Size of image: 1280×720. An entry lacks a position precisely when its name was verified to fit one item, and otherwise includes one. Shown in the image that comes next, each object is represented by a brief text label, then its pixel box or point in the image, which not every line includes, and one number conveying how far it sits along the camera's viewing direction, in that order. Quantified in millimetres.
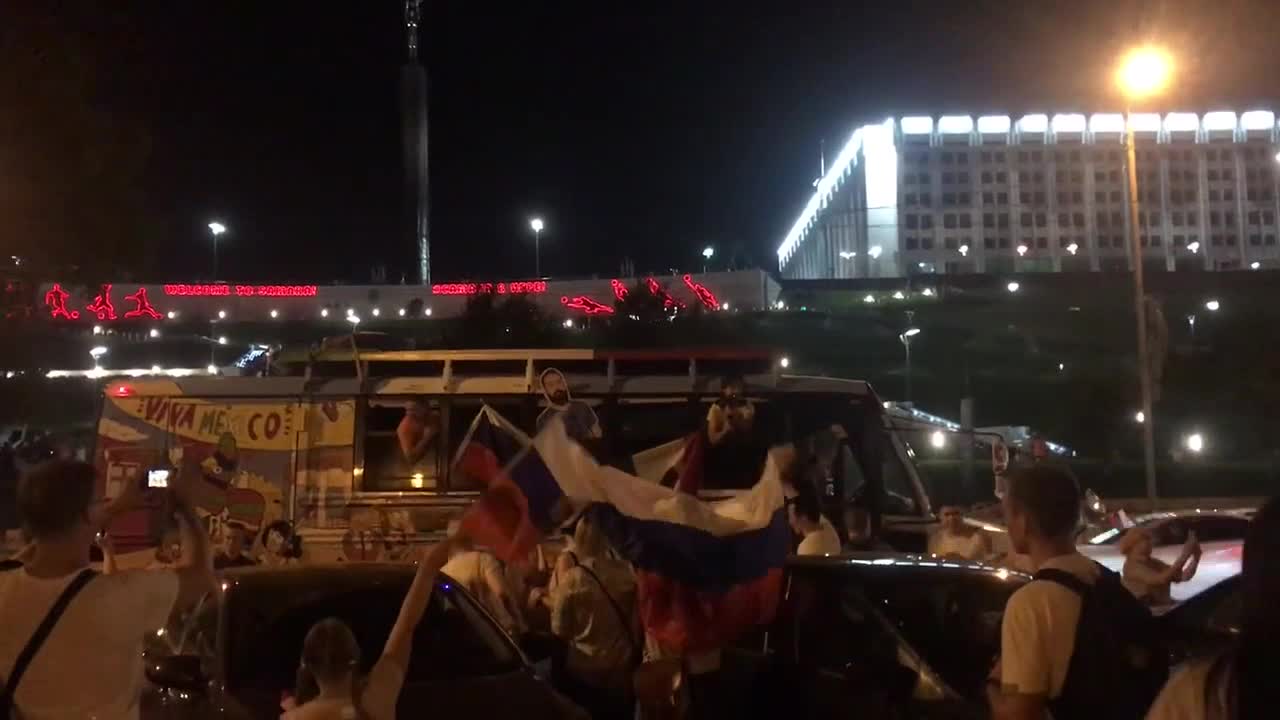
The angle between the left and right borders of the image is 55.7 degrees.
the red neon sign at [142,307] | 76312
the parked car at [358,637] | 5758
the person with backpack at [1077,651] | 3365
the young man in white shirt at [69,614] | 3463
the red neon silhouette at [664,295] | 66188
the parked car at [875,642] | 5629
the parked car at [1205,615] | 4148
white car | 11773
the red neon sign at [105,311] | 68438
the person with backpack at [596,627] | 7078
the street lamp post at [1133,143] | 18406
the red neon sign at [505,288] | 75875
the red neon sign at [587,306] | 74125
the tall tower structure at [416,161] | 92688
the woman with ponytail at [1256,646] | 2330
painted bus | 10539
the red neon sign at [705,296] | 76938
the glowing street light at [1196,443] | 51688
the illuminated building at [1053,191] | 124062
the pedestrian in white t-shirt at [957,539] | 10086
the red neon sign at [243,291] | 80938
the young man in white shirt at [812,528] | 8266
